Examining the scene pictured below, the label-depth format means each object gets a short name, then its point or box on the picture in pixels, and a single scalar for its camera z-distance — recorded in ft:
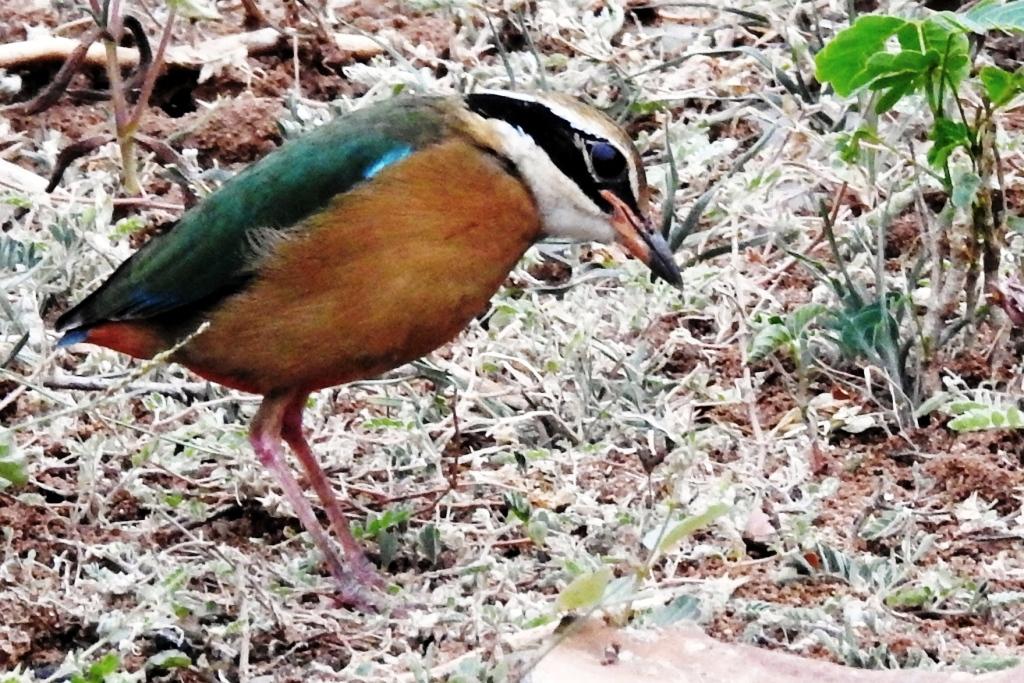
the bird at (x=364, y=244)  25.36
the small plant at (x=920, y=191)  27.58
